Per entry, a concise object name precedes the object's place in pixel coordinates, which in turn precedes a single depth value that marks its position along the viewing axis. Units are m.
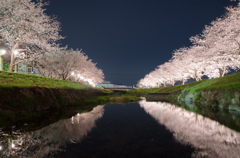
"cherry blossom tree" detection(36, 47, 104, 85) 36.75
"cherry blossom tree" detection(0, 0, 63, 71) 17.98
